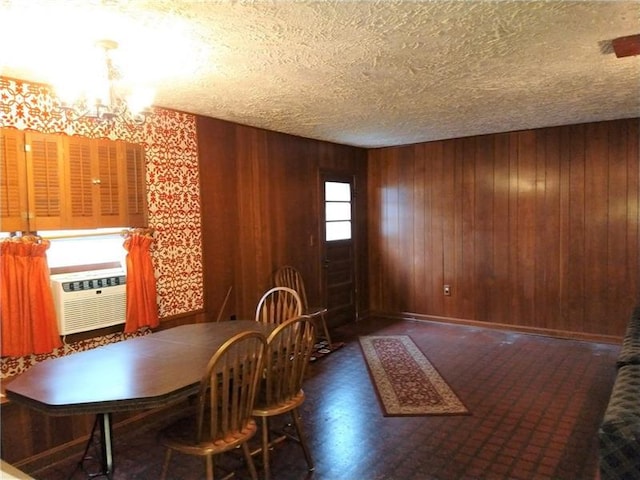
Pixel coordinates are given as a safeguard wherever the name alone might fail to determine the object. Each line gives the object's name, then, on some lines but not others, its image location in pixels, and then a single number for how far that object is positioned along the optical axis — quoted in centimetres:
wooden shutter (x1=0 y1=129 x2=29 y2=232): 275
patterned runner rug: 349
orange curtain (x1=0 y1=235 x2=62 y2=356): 274
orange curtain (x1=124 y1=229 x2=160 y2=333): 341
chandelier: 239
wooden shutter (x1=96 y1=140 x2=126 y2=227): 329
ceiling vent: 248
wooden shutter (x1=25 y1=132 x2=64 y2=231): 289
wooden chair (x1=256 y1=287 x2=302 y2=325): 355
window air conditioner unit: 302
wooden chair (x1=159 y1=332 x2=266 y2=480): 213
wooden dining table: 201
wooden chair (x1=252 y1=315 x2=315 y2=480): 251
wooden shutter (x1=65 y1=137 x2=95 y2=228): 309
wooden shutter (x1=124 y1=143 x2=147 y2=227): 345
